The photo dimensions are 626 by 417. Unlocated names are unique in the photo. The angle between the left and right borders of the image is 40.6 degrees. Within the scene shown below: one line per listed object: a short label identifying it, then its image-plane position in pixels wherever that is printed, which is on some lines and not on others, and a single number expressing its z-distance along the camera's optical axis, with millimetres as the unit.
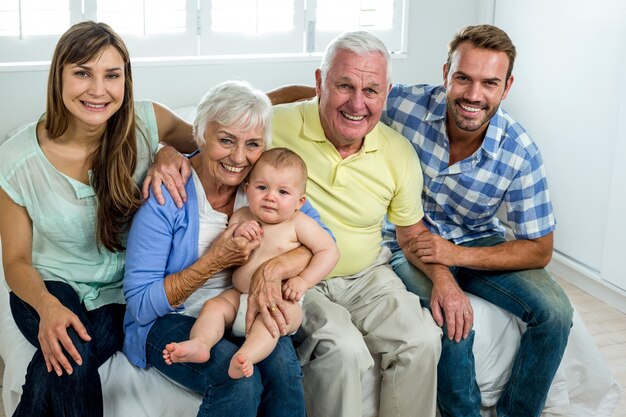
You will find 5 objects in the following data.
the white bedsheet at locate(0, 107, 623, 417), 1932
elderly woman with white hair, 1846
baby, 1825
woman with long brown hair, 1881
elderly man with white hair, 1993
